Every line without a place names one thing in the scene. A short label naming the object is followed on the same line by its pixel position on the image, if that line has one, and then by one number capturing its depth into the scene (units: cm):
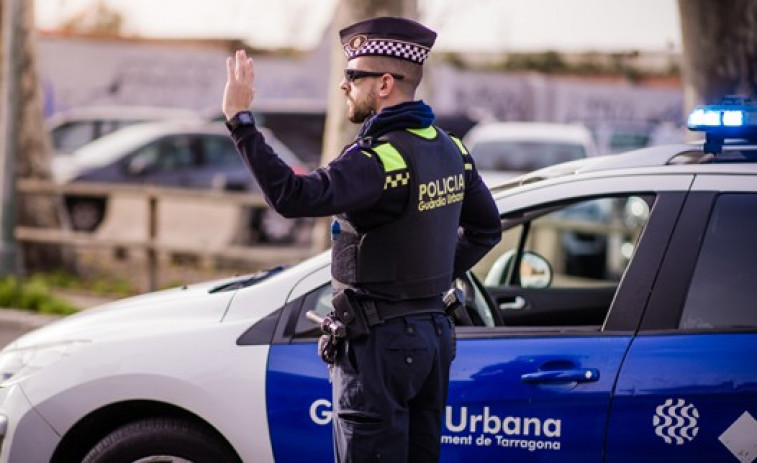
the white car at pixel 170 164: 3381
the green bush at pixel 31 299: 1923
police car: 763
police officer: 680
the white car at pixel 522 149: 3106
